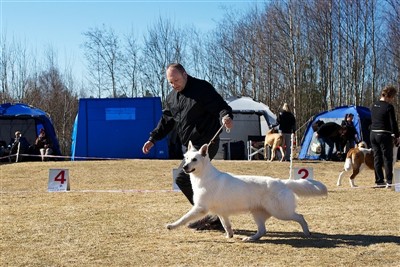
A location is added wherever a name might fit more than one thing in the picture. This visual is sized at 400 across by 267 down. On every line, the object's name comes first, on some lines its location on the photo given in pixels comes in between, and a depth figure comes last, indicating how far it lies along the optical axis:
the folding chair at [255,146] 17.63
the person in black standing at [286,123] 16.25
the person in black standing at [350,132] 16.27
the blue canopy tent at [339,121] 17.09
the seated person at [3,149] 17.58
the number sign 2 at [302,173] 9.09
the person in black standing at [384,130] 8.85
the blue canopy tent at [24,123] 18.45
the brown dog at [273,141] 15.87
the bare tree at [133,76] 33.14
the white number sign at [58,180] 9.41
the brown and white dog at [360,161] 9.91
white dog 5.04
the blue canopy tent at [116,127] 17.67
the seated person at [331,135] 16.47
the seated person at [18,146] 17.33
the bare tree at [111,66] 32.85
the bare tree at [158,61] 32.94
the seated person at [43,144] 17.35
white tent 19.73
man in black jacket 5.54
